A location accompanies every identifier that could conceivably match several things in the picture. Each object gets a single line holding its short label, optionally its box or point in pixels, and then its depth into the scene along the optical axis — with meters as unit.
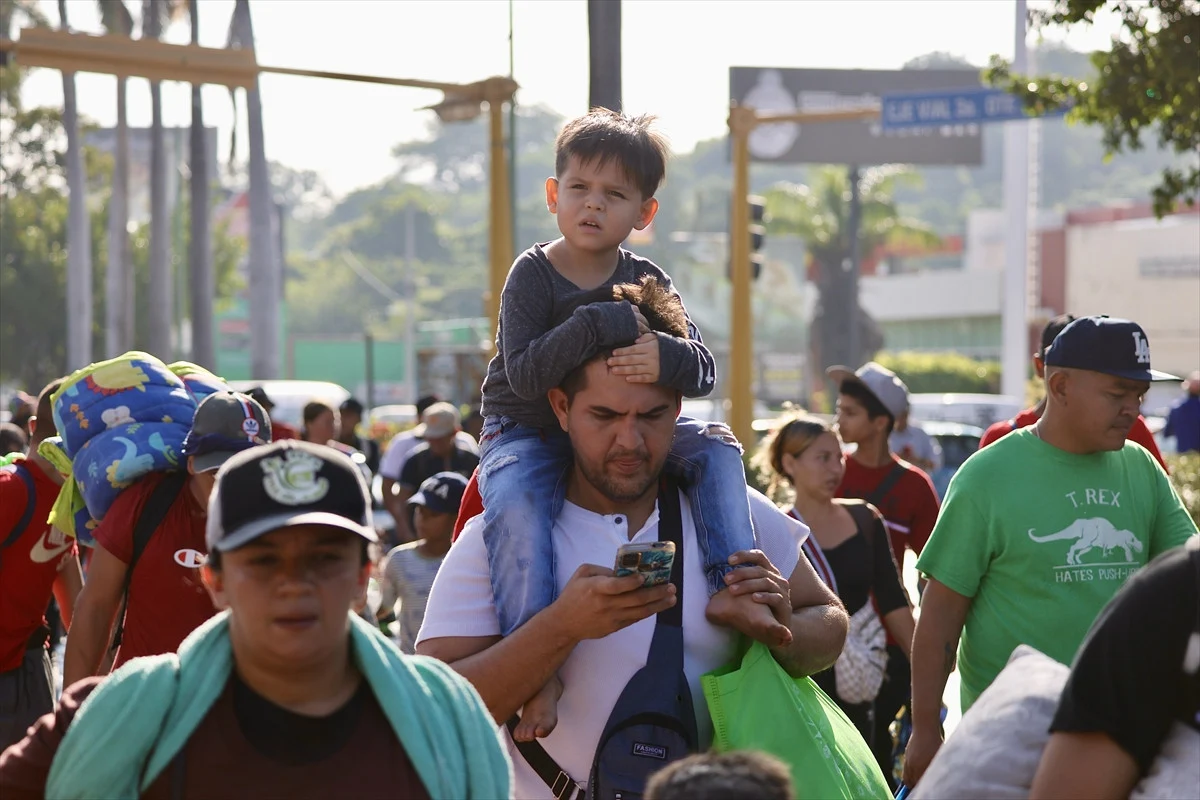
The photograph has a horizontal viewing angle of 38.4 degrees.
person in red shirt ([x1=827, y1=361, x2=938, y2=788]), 8.27
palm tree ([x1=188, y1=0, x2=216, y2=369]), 36.44
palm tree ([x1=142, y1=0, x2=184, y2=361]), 37.69
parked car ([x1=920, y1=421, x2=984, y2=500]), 22.61
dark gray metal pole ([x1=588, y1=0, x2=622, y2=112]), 8.63
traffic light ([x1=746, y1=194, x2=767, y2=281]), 18.89
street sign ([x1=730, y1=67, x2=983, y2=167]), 58.12
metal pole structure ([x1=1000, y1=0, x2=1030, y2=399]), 39.38
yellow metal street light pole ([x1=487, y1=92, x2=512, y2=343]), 15.46
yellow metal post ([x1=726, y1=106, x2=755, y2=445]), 18.88
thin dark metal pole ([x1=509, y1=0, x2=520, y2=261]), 17.91
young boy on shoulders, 3.79
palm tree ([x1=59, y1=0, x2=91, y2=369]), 38.12
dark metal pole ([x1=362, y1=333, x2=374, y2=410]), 49.32
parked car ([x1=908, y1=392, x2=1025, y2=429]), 38.00
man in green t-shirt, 4.99
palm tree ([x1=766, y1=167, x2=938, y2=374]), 59.38
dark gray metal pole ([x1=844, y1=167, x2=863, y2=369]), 49.75
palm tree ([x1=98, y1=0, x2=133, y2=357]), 38.91
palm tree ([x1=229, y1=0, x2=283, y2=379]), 33.69
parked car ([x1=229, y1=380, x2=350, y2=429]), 30.00
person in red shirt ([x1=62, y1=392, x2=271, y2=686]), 5.30
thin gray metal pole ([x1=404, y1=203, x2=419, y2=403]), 73.77
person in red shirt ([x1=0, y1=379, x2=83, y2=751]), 6.28
